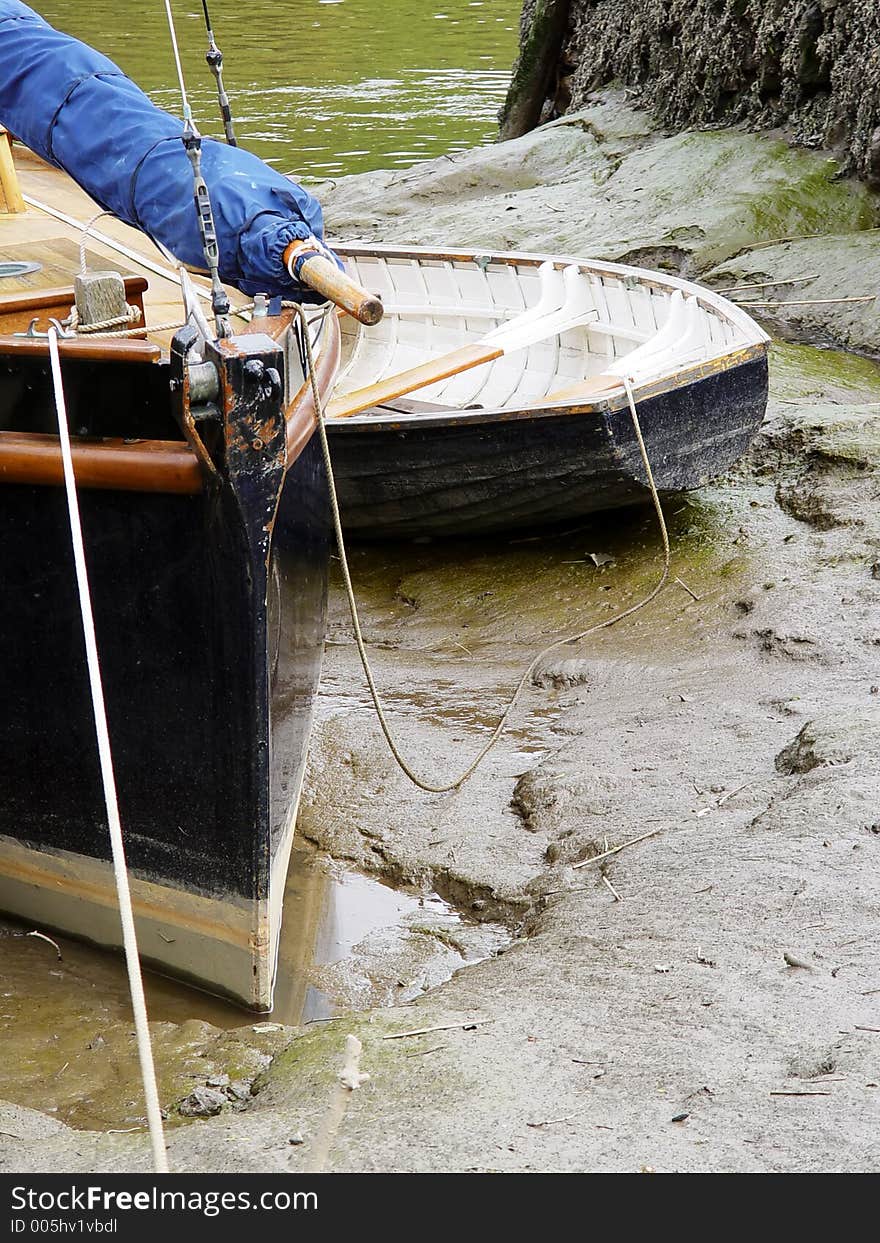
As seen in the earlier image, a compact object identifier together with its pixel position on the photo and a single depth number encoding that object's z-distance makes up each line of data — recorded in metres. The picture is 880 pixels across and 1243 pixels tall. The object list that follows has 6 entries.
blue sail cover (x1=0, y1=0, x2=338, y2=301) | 6.79
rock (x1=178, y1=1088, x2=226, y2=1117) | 5.62
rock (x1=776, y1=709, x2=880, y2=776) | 7.80
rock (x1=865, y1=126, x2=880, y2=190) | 16.73
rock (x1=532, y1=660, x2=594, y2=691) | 9.96
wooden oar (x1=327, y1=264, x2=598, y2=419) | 11.23
